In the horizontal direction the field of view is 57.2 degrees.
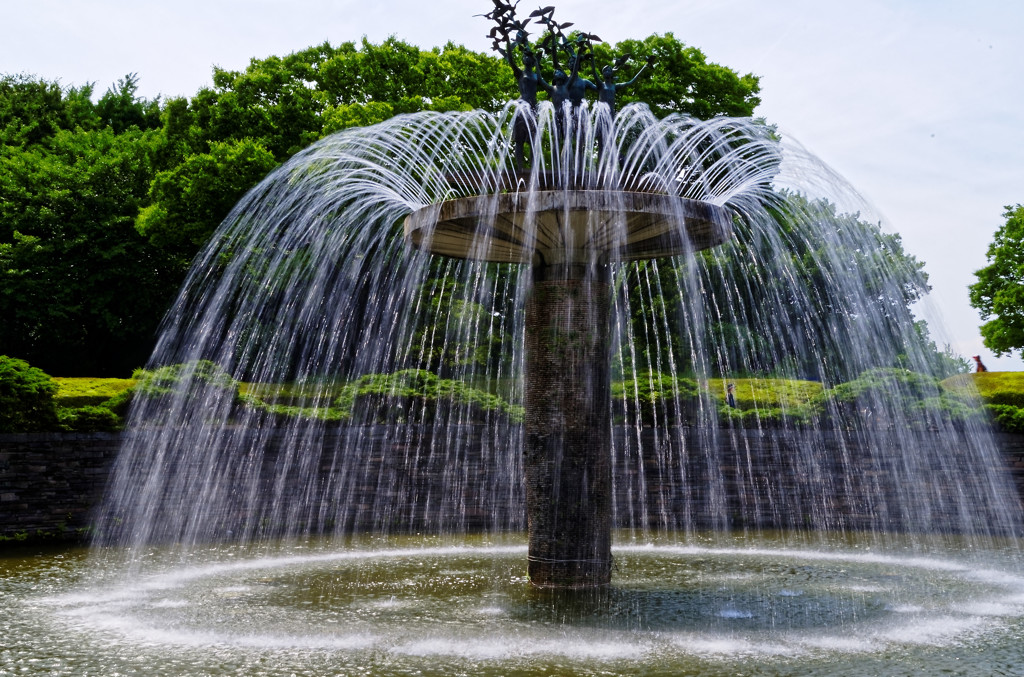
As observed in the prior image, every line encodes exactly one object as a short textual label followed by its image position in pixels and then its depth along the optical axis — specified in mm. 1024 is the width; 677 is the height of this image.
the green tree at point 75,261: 33219
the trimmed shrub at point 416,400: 18844
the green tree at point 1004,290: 40375
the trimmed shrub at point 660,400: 18844
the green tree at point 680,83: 31641
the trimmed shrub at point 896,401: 18203
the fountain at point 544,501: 8523
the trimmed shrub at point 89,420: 17266
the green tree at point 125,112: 45531
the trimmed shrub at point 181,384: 17969
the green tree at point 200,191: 29406
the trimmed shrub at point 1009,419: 17609
